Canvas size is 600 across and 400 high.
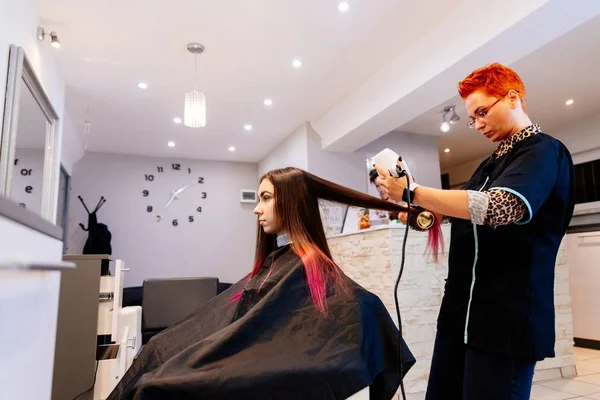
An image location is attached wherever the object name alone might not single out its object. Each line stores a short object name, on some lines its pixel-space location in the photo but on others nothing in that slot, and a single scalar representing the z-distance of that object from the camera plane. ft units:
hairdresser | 3.14
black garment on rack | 18.76
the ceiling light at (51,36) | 9.39
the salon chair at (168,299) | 11.20
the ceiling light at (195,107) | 10.50
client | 2.90
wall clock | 20.85
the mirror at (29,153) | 8.71
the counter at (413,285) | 8.93
